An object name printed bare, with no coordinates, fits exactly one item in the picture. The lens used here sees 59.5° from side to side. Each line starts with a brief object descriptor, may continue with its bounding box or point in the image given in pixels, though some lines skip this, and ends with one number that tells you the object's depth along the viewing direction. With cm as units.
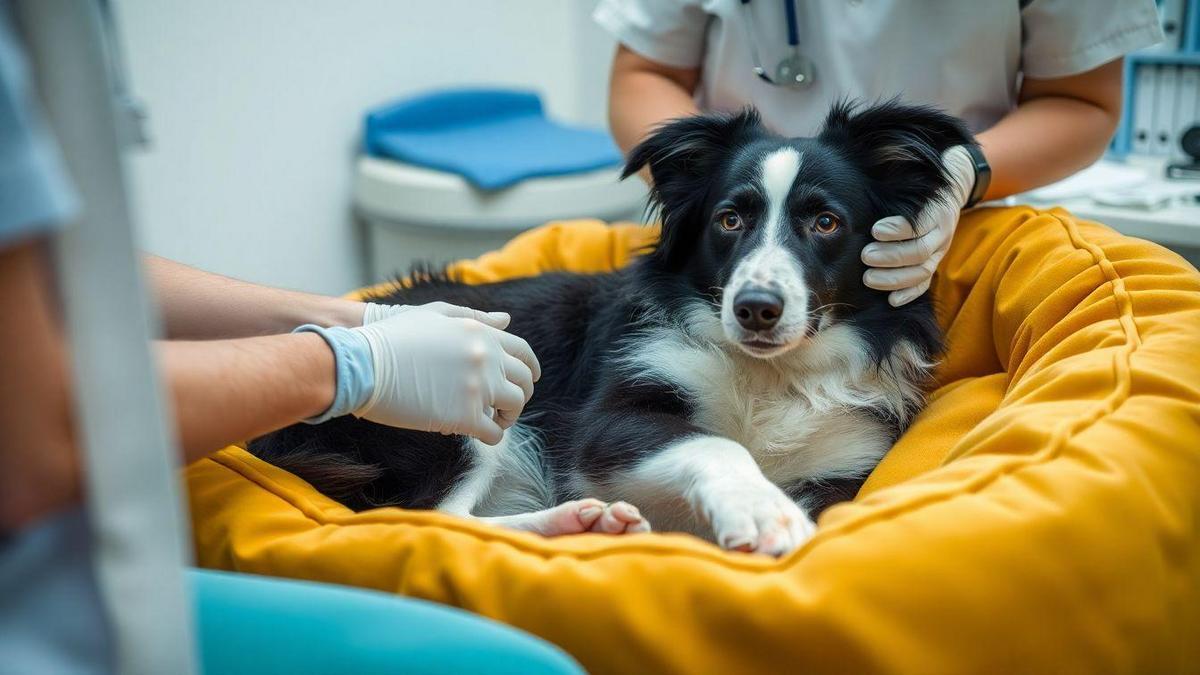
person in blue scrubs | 79
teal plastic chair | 104
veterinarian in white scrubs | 212
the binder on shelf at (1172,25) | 310
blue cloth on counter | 342
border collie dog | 172
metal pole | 79
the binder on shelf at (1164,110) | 313
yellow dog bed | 114
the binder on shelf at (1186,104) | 309
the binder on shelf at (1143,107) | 317
